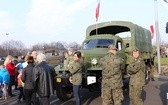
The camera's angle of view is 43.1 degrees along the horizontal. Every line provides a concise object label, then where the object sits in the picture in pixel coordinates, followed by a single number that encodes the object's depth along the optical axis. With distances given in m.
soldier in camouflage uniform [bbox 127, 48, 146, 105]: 5.78
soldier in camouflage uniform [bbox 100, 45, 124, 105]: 5.49
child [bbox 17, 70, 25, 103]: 7.20
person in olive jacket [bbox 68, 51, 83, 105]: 6.46
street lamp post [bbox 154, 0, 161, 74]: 14.96
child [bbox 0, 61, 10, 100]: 8.07
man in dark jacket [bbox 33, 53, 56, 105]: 5.20
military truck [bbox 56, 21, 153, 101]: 7.61
